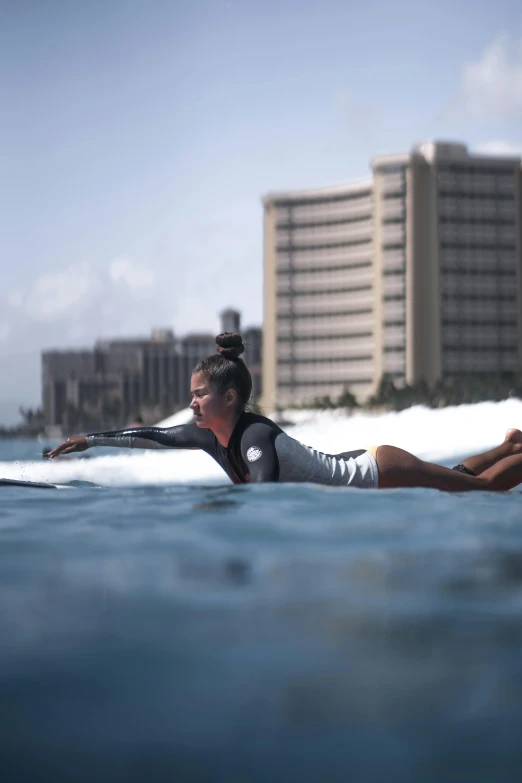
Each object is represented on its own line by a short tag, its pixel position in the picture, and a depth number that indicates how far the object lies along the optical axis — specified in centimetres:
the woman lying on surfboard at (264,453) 645
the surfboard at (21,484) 699
